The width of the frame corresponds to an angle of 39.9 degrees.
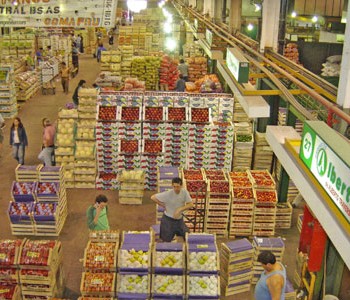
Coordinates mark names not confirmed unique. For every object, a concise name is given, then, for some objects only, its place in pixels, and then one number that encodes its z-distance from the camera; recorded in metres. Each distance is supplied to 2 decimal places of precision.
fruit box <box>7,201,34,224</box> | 9.84
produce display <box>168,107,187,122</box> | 12.38
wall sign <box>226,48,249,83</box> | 8.24
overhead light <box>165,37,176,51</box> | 26.66
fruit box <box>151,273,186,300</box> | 7.25
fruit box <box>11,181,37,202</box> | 9.95
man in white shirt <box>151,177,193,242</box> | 8.62
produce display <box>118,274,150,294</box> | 7.27
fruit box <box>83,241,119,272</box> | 7.40
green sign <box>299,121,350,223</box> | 3.98
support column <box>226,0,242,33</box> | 20.78
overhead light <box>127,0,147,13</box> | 13.84
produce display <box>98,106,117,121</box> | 12.34
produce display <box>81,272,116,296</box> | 7.26
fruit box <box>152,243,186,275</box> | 7.41
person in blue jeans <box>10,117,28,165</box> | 12.89
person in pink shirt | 12.71
